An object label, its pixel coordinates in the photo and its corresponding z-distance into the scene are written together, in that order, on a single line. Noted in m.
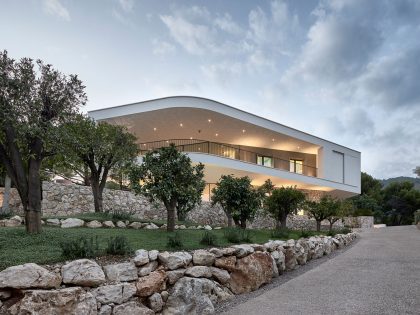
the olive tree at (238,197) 12.80
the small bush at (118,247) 5.48
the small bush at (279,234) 10.95
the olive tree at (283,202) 14.70
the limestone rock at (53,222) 9.17
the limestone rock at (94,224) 9.35
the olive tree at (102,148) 12.88
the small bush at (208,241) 7.52
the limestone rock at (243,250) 7.02
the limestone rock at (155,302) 4.97
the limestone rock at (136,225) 10.33
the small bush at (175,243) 6.71
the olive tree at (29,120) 6.25
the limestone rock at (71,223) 9.02
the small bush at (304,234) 12.53
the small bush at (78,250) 5.01
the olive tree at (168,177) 9.24
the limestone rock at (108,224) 9.71
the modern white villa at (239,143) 22.08
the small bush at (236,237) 8.31
